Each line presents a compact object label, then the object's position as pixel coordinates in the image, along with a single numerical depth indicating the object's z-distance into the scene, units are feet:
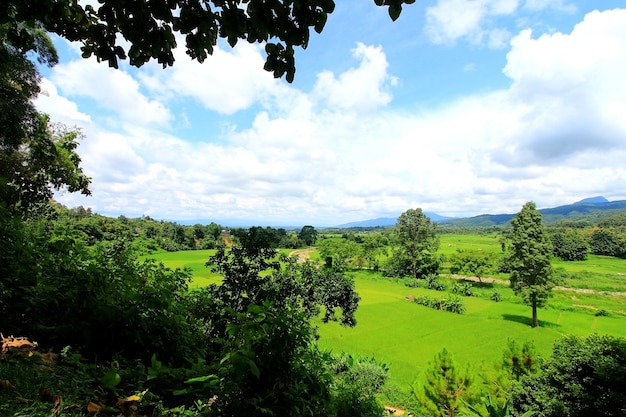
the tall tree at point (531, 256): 106.22
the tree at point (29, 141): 45.47
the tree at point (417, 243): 219.20
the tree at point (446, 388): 43.82
